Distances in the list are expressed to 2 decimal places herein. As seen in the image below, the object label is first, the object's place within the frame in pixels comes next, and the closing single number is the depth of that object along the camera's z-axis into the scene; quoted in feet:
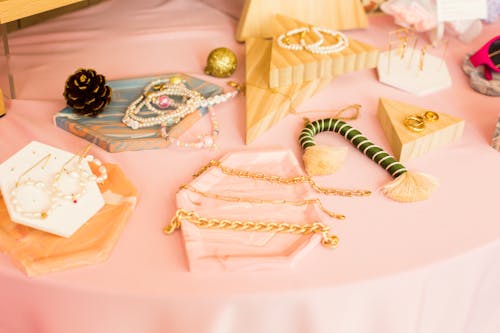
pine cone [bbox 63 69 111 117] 3.01
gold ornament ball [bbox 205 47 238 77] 3.51
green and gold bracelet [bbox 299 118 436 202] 2.63
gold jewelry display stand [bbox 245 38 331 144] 3.05
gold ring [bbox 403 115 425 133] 2.93
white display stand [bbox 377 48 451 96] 3.48
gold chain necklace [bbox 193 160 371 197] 2.65
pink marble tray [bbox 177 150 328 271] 2.25
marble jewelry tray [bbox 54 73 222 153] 2.93
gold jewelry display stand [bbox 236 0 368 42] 3.87
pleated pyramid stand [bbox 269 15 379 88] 3.16
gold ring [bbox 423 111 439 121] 2.99
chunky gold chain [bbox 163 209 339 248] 2.41
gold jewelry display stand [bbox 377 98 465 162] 2.87
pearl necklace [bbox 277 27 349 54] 3.28
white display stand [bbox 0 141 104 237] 2.32
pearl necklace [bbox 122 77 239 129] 3.06
